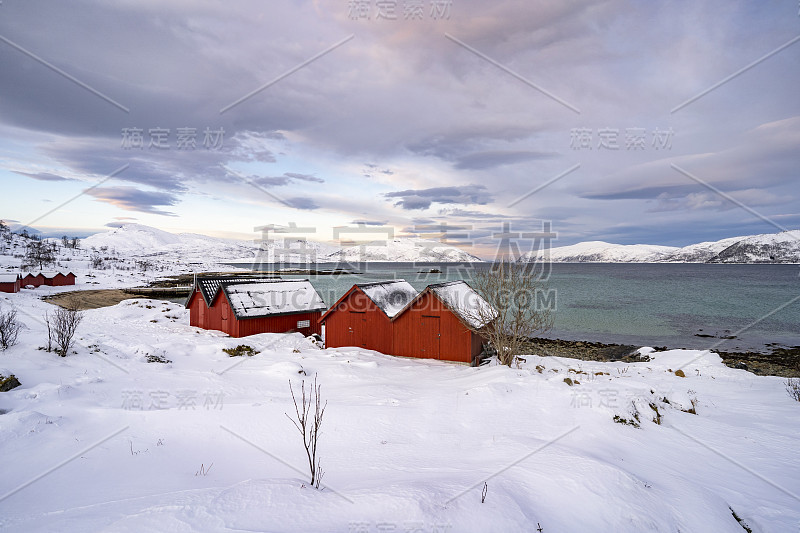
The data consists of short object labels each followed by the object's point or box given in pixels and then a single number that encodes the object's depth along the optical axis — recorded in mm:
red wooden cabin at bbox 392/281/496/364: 22203
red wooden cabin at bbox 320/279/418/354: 24436
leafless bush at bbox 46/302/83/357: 14773
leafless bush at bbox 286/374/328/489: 6129
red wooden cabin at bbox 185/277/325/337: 28016
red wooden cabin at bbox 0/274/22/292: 52812
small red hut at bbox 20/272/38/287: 65894
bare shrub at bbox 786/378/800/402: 13750
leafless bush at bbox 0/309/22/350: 14359
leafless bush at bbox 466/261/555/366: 18891
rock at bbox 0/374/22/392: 10312
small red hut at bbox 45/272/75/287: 70250
